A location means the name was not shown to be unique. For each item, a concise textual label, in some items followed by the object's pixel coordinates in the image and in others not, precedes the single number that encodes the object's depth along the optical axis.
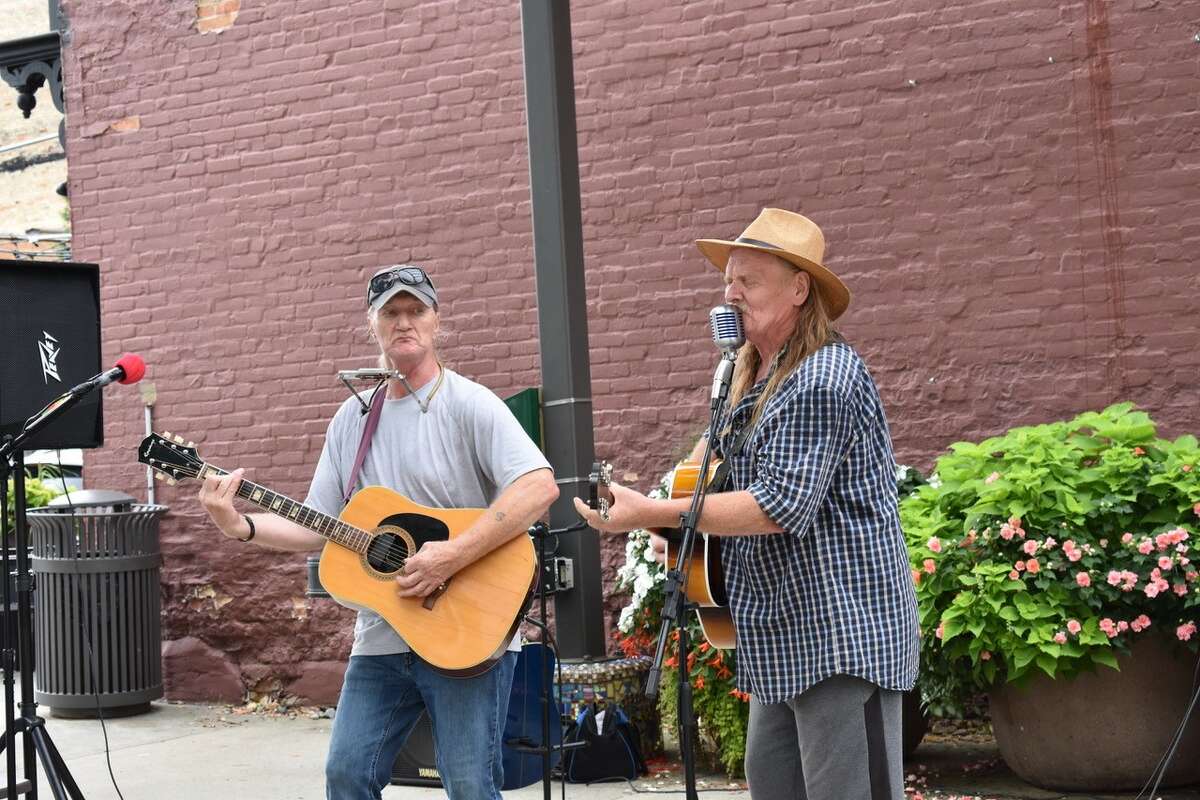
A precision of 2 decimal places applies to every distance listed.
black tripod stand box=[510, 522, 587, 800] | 4.60
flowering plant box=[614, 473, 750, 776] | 5.79
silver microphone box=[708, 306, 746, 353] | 3.29
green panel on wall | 6.23
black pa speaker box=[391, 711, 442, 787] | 5.66
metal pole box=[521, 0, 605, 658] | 5.97
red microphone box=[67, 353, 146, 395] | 4.14
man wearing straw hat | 3.09
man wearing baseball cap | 3.69
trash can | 7.88
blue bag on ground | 5.98
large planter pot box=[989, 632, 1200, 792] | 5.23
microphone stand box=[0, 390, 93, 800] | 4.46
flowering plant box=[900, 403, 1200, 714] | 5.09
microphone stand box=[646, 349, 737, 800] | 3.14
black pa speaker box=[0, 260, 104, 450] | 4.69
